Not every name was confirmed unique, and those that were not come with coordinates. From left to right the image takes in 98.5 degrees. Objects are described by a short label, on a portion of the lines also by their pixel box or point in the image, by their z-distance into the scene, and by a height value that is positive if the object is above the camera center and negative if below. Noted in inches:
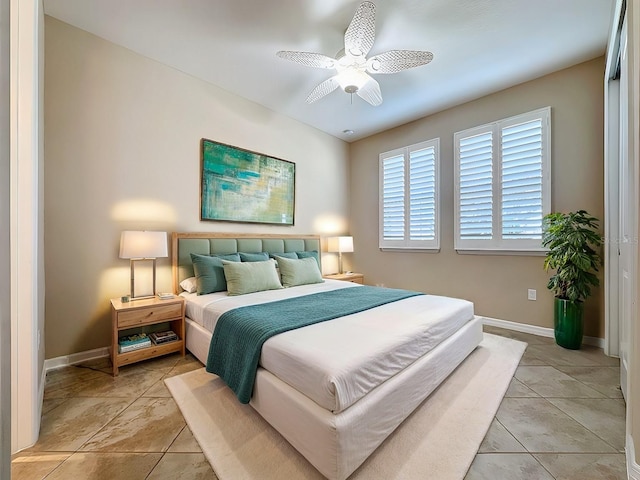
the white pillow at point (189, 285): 115.8 -19.4
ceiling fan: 77.0 +58.3
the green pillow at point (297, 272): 131.8 -16.0
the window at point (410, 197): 160.4 +26.2
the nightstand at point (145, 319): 89.8 -27.7
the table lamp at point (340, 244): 181.5 -3.2
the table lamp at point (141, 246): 96.7 -2.5
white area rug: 54.0 -44.8
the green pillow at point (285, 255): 144.3 -8.3
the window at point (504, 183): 124.6 +27.2
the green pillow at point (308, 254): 154.3 -8.5
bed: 51.2 -31.0
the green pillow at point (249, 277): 111.0 -15.9
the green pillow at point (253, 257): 130.0 -8.5
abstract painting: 131.2 +28.0
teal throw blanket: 67.7 -23.1
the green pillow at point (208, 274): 112.4 -14.4
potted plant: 104.2 -10.5
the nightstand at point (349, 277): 171.8 -24.0
